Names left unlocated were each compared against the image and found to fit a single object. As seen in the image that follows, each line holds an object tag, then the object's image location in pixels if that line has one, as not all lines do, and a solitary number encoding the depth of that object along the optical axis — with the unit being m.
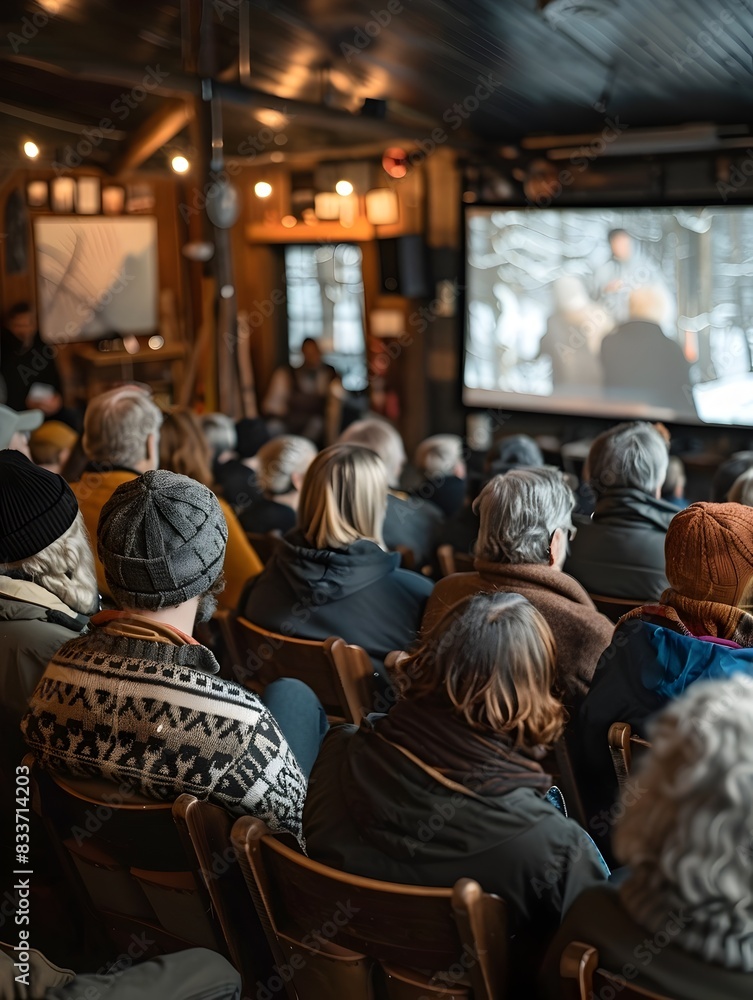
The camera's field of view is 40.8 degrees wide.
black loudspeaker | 8.59
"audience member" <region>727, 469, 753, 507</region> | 3.04
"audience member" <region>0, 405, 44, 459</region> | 3.40
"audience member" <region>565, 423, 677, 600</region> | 3.10
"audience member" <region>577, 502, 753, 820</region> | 2.04
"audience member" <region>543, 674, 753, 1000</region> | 1.17
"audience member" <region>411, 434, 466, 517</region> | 4.61
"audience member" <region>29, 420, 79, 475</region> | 4.71
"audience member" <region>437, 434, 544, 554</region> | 3.78
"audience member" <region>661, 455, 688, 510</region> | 4.30
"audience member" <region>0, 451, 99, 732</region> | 2.18
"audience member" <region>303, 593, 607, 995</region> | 1.50
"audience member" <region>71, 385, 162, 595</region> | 3.22
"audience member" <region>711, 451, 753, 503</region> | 3.78
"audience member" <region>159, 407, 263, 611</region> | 3.88
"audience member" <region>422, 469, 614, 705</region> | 2.52
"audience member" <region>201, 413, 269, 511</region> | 4.41
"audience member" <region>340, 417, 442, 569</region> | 3.78
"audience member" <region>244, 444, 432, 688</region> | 2.77
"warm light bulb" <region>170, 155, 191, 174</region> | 7.02
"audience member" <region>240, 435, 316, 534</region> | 3.83
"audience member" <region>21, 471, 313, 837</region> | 1.74
